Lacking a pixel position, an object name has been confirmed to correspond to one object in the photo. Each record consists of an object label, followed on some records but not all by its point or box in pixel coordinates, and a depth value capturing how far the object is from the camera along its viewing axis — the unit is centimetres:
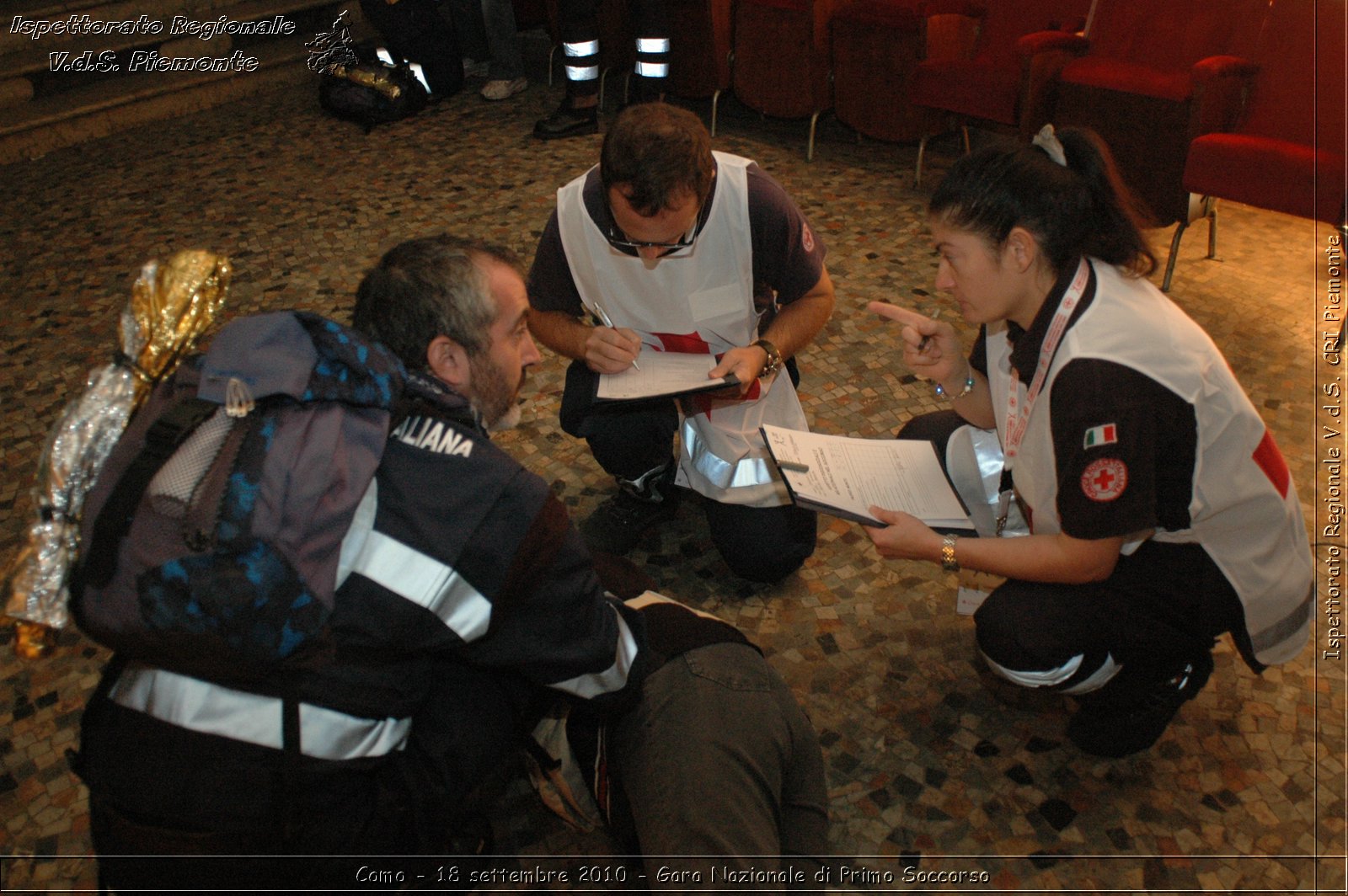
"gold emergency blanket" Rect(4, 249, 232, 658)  117
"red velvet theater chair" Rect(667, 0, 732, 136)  483
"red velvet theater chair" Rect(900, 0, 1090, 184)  387
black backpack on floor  556
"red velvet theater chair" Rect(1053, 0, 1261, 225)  346
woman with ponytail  154
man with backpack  116
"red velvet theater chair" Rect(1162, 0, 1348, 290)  312
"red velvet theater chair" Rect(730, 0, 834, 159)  455
